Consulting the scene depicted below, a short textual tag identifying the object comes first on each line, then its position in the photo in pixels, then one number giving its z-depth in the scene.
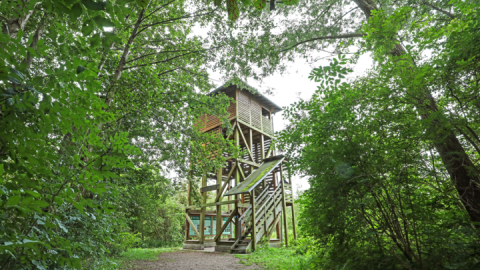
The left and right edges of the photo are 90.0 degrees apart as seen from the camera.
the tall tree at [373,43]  2.78
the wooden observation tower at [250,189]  9.27
